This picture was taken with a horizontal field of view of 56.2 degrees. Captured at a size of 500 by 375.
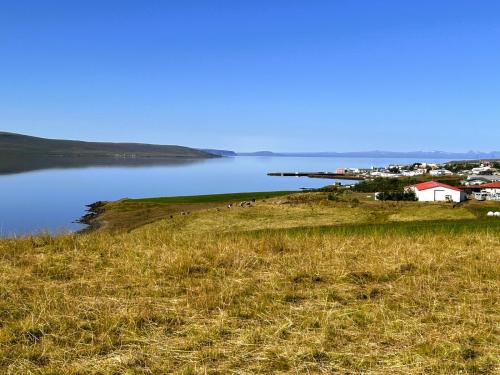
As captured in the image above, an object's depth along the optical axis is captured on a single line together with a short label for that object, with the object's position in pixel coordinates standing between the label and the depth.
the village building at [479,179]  79.75
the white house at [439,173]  114.91
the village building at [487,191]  55.31
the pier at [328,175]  151.70
